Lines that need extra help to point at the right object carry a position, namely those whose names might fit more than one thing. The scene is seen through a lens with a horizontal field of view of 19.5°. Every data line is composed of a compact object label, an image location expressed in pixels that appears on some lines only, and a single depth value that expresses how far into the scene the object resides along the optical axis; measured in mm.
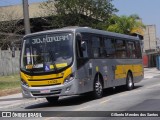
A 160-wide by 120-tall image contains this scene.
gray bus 17203
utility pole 25859
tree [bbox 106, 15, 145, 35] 49234
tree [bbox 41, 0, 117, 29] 41625
